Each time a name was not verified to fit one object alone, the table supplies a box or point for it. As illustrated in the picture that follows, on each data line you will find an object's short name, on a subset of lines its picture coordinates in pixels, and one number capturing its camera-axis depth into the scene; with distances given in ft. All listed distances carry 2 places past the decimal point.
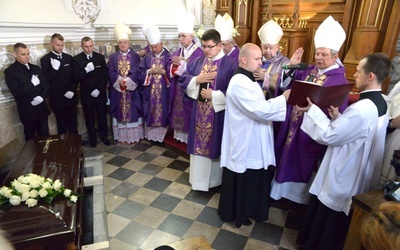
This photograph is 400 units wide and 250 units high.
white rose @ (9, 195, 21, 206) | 6.43
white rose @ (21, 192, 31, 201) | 6.55
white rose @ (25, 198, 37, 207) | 6.43
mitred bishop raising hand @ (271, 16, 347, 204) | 8.29
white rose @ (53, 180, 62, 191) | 7.04
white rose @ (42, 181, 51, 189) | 6.91
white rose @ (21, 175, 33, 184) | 6.92
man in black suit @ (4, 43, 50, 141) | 11.49
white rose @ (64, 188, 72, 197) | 6.98
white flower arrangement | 6.52
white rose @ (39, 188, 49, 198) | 6.69
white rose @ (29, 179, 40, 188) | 6.83
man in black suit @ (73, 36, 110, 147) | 13.91
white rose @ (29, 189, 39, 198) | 6.60
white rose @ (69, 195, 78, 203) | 6.92
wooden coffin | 5.85
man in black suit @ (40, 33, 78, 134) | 13.02
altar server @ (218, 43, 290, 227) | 7.50
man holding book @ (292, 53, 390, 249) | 6.08
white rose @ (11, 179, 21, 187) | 6.77
